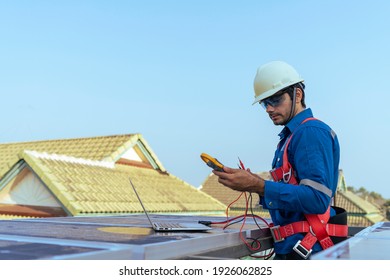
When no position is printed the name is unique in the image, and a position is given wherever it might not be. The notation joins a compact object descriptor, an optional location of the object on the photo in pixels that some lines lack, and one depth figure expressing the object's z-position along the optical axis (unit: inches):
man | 127.1
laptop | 127.2
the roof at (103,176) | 445.7
